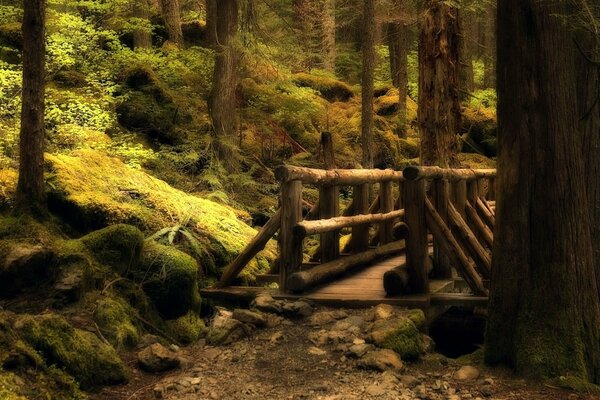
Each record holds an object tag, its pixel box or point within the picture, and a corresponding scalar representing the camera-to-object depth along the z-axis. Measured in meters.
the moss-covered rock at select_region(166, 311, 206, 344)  7.25
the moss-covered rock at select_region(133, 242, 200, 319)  7.35
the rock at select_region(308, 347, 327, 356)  5.85
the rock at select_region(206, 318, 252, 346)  6.16
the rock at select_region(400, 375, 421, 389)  5.25
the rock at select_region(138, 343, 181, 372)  5.59
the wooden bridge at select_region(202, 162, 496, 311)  7.15
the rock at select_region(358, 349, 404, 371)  5.46
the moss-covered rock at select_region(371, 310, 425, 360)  5.81
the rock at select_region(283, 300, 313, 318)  6.68
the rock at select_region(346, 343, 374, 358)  5.69
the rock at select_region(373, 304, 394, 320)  6.38
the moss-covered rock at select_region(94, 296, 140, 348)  6.10
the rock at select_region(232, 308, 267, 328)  6.44
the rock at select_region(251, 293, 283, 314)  6.72
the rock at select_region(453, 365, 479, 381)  5.43
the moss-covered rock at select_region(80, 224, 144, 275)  7.08
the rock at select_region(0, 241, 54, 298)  6.16
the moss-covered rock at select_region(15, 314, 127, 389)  4.90
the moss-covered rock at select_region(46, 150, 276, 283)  7.72
